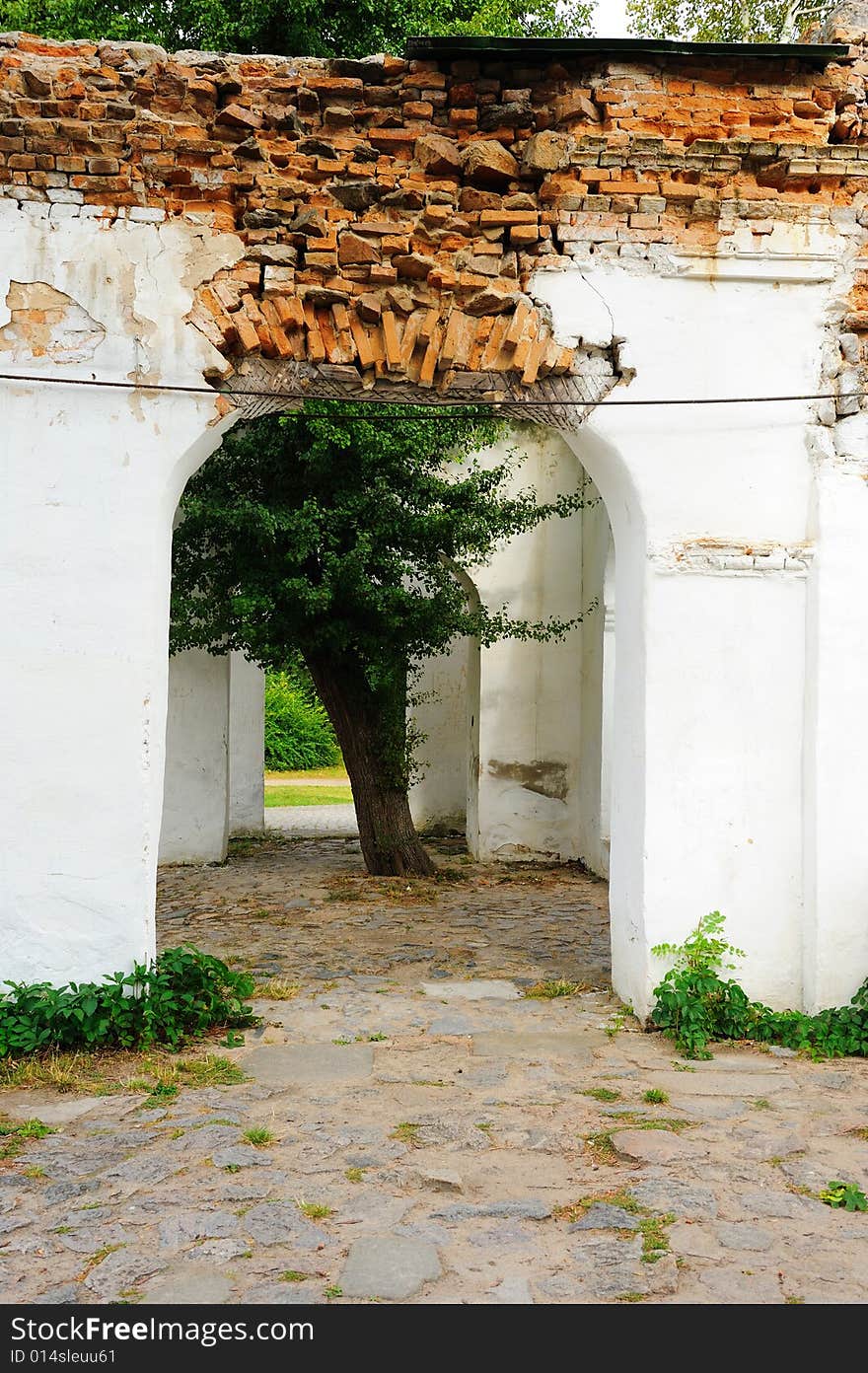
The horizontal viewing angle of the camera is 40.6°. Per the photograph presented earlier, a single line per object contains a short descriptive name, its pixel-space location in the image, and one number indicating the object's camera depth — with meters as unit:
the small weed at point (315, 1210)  3.72
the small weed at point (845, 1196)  3.83
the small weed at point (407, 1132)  4.40
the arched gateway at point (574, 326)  5.46
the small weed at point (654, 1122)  4.54
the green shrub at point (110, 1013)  5.20
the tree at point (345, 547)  9.04
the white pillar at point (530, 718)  11.32
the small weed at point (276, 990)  6.35
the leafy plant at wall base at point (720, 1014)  5.48
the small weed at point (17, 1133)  4.29
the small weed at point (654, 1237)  3.47
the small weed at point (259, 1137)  4.35
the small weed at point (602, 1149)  4.24
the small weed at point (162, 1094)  4.75
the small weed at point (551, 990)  6.40
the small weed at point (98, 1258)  3.36
